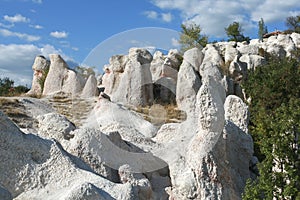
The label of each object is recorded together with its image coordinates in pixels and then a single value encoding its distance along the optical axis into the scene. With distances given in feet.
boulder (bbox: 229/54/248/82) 74.50
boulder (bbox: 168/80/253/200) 22.52
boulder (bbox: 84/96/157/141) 32.80
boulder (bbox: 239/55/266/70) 78.74
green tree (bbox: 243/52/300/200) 19.49
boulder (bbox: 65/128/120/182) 24.94
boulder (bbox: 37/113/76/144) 26.90
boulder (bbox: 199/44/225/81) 63.41
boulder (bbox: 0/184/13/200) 11.53
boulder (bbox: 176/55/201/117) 58.59
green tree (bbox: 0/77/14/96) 76.54
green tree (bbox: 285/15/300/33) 157.58
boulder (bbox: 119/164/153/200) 20.10
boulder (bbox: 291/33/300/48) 106.03
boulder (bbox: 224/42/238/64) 81.60
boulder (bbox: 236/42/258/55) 91.97
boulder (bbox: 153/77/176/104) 64.95
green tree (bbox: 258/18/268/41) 132.55
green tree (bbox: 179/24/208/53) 103.14
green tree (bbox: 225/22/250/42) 146.85
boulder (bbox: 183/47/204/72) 72.18
